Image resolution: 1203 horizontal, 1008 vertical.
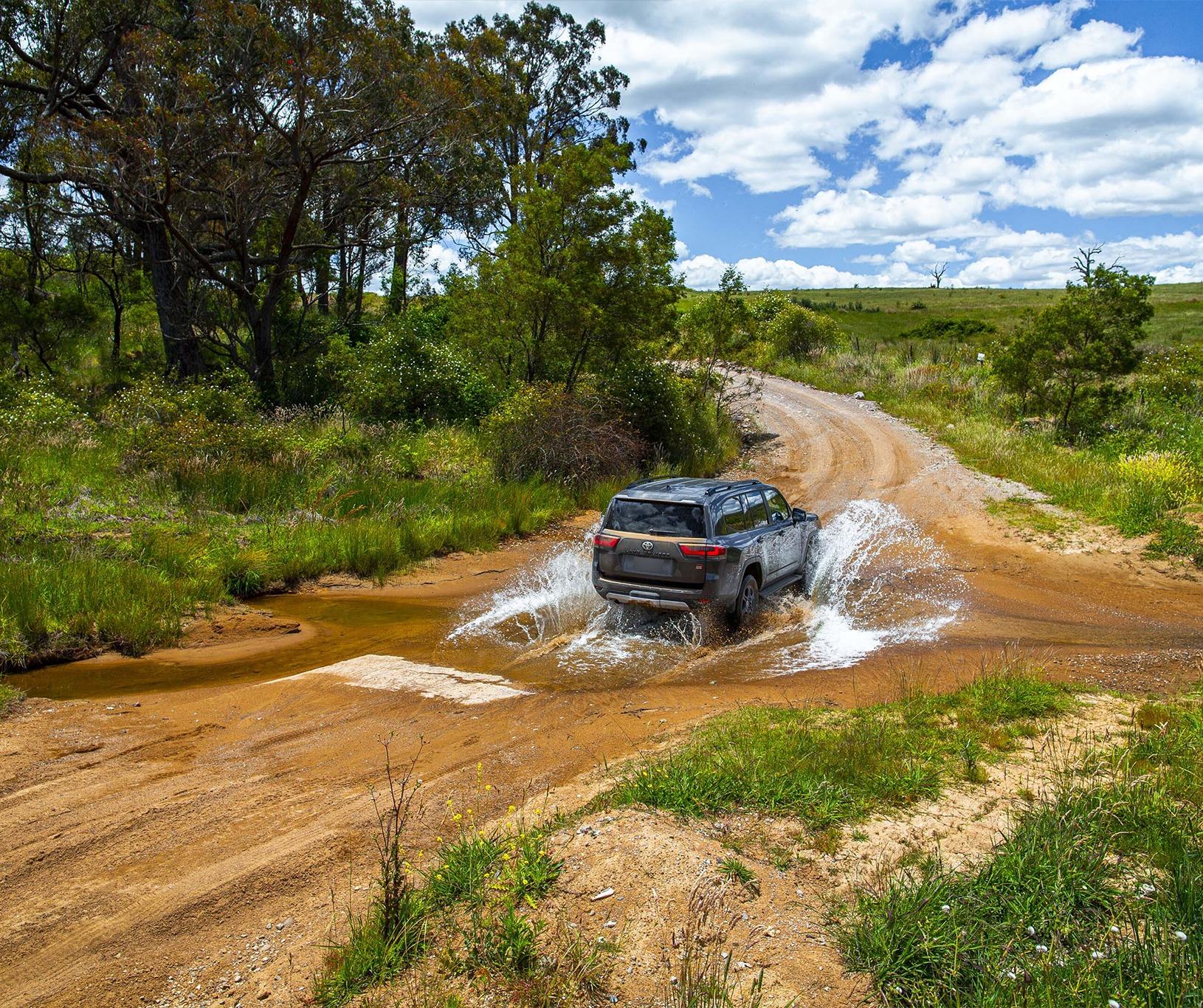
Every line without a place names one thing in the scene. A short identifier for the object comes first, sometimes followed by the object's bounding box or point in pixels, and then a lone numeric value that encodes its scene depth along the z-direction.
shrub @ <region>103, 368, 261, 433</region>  14.88
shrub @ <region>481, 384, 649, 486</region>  17.27
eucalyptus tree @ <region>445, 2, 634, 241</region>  35.59
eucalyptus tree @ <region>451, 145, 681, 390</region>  18.98
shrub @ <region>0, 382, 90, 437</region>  13.95
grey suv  9.09
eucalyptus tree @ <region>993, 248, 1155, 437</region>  18.66
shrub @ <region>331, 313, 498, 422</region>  19.70
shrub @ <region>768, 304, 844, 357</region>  37.69
